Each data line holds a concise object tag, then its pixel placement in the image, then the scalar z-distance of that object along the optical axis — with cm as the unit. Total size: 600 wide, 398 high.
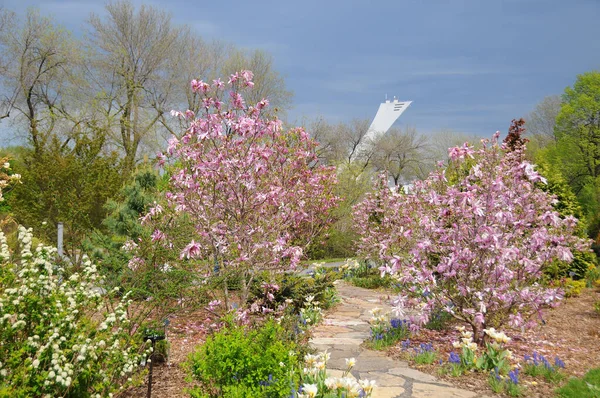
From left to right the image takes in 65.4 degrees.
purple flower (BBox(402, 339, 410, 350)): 553
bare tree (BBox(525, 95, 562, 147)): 3441
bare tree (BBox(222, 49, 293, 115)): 2833
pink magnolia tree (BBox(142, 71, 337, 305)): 562
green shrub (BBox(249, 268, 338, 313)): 694
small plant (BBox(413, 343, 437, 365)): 505
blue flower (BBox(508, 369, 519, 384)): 425
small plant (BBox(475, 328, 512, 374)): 454
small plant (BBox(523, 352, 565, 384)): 464
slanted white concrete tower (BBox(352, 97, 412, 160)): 5278
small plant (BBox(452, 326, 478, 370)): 476
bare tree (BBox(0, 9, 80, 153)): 2270
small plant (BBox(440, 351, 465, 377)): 466
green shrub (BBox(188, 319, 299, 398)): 320
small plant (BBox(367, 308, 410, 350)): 578
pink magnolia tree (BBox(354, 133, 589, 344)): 514
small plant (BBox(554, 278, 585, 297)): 907
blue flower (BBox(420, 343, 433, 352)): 529
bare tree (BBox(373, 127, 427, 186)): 4000
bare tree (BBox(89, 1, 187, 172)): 2330
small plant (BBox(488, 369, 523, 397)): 419
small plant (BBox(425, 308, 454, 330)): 656
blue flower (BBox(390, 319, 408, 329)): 619
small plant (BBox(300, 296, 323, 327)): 688
